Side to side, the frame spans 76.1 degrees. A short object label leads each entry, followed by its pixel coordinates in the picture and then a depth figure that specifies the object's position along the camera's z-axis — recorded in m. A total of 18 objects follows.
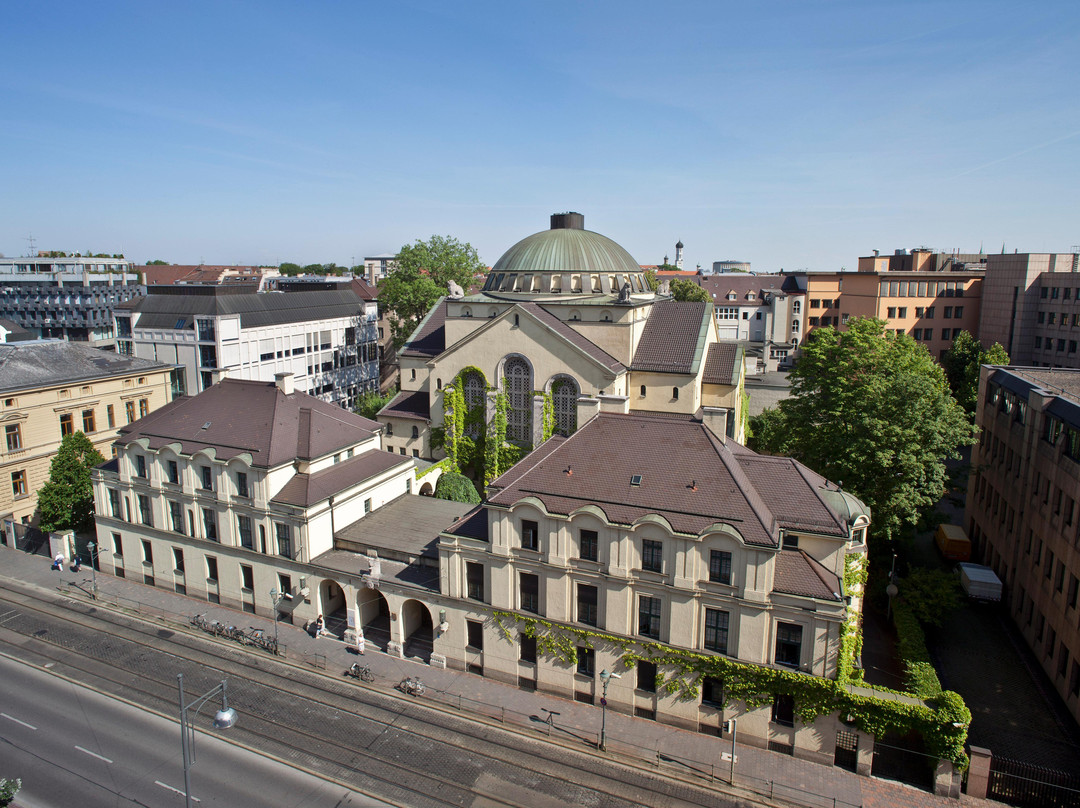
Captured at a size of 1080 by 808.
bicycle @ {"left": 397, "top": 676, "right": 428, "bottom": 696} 33.94
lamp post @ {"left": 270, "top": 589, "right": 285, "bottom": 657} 38.00
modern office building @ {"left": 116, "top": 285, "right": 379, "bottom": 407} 68.88
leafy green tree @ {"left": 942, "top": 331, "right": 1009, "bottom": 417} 73.69
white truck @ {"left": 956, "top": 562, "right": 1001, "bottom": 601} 42.88
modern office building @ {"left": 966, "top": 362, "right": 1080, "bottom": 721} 34.31
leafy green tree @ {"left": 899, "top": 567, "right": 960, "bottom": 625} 37.94
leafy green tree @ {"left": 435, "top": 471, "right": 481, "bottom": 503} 50.00
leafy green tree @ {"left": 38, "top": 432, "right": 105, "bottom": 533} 49.78
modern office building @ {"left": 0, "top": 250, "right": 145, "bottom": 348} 99.50
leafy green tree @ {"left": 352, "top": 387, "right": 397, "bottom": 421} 75.69
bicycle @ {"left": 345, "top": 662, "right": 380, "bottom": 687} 35.28
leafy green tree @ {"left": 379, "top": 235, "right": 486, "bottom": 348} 82.19
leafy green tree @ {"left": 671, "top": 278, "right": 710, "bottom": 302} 102.38
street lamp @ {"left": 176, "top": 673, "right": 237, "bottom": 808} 20.97
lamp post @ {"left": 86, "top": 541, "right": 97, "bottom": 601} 44.59
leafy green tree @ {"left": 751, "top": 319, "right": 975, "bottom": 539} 40.59
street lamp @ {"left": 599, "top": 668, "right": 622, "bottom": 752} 29.27
